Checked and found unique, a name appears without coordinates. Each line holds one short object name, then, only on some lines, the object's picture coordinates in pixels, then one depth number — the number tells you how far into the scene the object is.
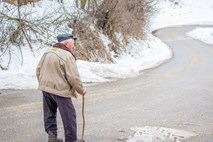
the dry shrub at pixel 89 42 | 17.31
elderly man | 5.56
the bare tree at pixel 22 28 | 14.76
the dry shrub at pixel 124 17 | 20.70
